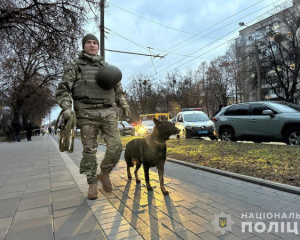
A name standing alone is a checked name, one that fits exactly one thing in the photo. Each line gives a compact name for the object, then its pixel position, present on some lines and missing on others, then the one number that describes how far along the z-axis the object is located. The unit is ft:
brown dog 10.35
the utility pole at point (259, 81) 64.31
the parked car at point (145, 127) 58.70
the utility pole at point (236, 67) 98.15
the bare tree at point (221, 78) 107.32
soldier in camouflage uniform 10.46
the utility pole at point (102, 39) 39.78
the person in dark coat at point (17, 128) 66.08
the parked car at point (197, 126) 36.60
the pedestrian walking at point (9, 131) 70.59
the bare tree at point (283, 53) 75.66
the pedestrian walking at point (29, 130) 73.77
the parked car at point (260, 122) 23.59
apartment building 82.69
